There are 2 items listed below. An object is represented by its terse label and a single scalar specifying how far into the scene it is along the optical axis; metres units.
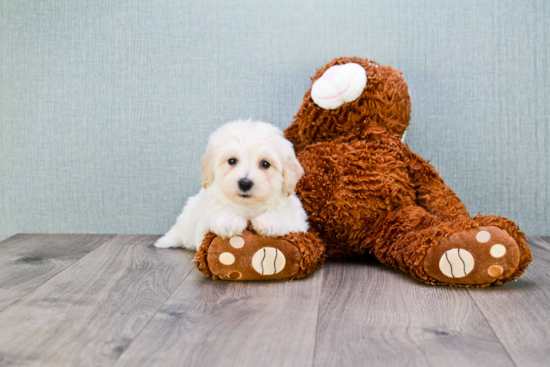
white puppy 0.68
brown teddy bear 0.65
